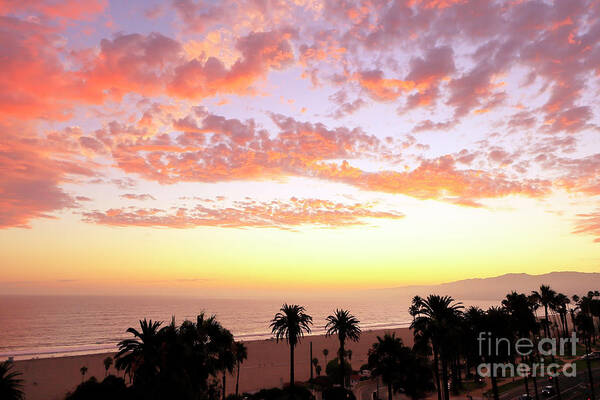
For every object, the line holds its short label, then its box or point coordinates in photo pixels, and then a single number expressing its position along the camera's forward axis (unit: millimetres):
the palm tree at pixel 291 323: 56125
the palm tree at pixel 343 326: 56781
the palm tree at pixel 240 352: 62188
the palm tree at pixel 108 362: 77888
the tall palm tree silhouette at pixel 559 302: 89312
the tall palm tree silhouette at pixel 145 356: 25203
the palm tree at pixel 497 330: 48188
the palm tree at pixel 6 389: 28047
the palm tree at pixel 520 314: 59281
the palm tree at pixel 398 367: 50219
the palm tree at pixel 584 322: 78625
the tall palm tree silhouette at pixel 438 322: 43688
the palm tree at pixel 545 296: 83438
